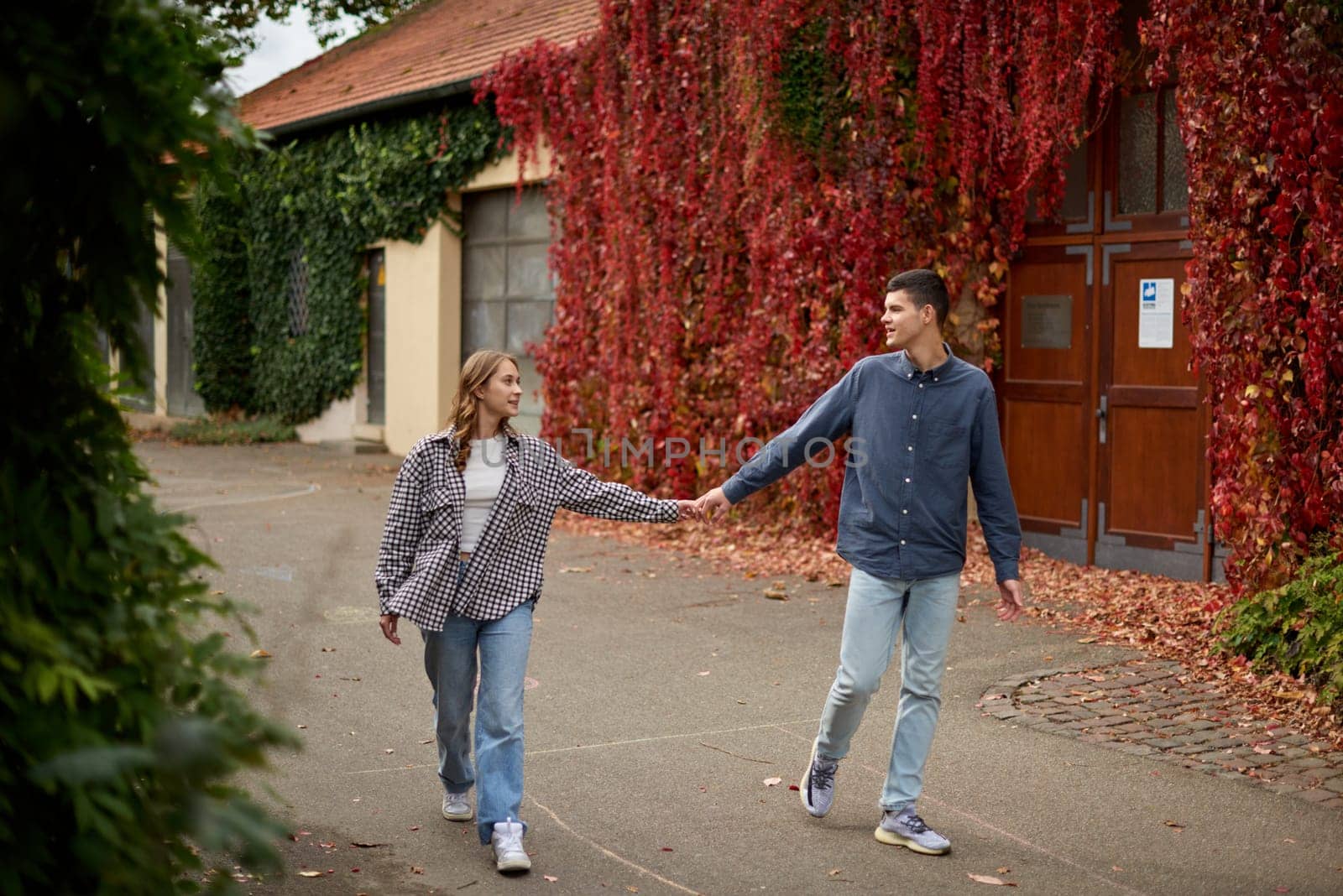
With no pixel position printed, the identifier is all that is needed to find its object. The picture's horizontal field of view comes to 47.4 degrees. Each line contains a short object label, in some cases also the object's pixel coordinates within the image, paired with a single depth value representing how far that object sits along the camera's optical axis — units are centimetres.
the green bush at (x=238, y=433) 2184
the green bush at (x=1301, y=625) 709
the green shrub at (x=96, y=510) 253
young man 533
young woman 509
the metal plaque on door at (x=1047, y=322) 1120
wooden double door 1038
